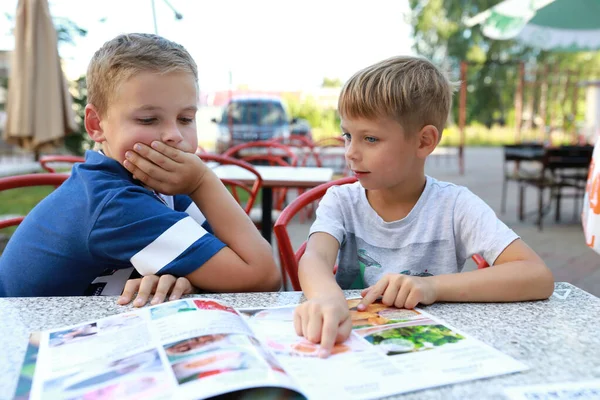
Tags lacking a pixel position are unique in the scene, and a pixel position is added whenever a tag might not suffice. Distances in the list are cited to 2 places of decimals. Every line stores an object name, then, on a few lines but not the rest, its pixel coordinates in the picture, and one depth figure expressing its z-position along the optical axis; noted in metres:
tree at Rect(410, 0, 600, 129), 25.09
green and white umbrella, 6.35
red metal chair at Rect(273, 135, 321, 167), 5.41
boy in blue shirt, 1.05
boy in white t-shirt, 1.27
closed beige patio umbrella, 4.30
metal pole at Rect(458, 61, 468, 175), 9.81
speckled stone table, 0.64
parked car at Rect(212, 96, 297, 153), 7.46
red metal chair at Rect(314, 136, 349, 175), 5.91
